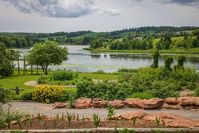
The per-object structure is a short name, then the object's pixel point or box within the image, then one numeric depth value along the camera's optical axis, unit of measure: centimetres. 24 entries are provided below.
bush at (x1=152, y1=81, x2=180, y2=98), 1038
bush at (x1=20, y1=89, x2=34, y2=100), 1053
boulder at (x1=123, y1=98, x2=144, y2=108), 893
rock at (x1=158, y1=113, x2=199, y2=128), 590
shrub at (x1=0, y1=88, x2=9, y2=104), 650
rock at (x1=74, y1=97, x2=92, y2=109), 901
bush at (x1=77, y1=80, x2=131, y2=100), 1013
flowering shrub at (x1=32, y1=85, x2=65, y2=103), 1028
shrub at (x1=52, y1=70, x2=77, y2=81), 1763
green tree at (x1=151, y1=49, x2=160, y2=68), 1828
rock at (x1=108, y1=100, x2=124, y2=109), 893
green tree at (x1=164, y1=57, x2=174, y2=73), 1602
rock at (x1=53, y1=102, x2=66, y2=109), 916
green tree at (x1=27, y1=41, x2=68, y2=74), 2310
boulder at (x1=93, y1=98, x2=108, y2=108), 903
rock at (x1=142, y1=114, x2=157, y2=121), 649
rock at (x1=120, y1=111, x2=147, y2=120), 668
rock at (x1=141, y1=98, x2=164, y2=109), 875
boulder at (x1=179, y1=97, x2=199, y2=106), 891
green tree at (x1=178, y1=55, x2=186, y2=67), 1700
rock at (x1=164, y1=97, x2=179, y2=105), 916
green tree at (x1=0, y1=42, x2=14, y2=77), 2027
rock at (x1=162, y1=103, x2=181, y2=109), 892
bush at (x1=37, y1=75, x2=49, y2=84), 1663
